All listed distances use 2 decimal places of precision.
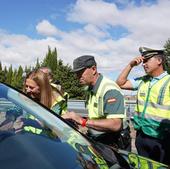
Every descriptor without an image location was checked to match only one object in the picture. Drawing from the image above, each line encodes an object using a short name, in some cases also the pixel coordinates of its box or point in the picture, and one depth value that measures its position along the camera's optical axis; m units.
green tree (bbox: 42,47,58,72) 33.37
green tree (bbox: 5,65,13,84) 34.61
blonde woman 2.00
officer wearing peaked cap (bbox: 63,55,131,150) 1.79
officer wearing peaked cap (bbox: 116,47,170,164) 1.95
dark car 1.08
